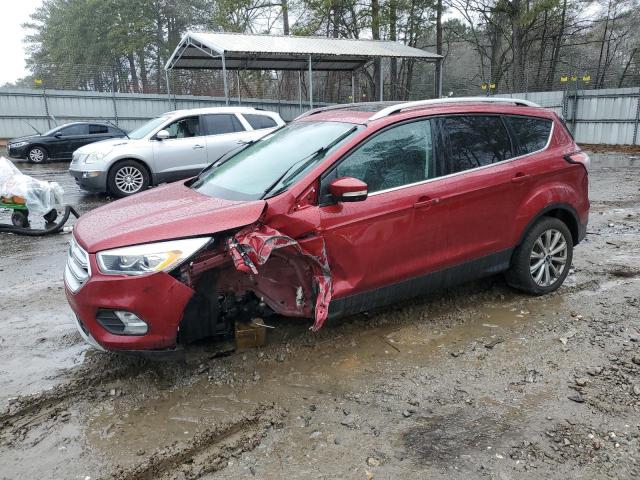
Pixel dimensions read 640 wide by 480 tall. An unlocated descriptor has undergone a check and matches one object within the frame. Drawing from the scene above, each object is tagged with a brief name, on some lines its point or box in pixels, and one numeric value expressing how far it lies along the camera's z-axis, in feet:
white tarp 23.75
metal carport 55.01
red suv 9.73
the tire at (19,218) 24.72
